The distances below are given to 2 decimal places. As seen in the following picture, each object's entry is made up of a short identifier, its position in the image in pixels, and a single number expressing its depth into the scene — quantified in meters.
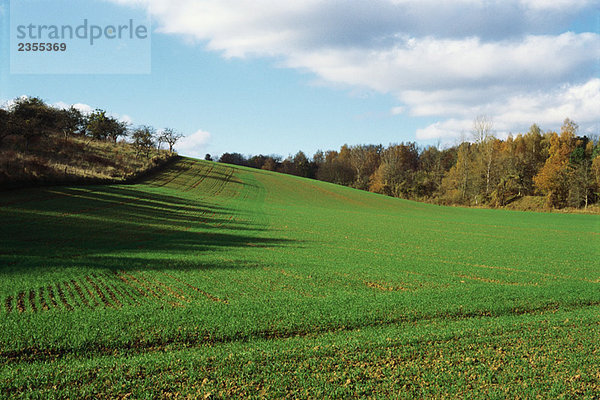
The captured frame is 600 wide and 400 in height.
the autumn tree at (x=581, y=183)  64.62
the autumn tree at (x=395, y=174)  94.31
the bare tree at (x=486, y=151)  76.56
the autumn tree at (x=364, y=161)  116.00
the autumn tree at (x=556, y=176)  68.50
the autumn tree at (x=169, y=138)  79.44
